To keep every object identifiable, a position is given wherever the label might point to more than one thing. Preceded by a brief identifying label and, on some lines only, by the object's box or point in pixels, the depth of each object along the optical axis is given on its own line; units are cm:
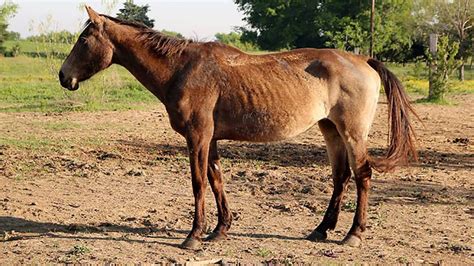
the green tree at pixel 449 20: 3947
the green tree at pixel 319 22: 4488
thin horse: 598
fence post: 2136
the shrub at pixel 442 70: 2098
